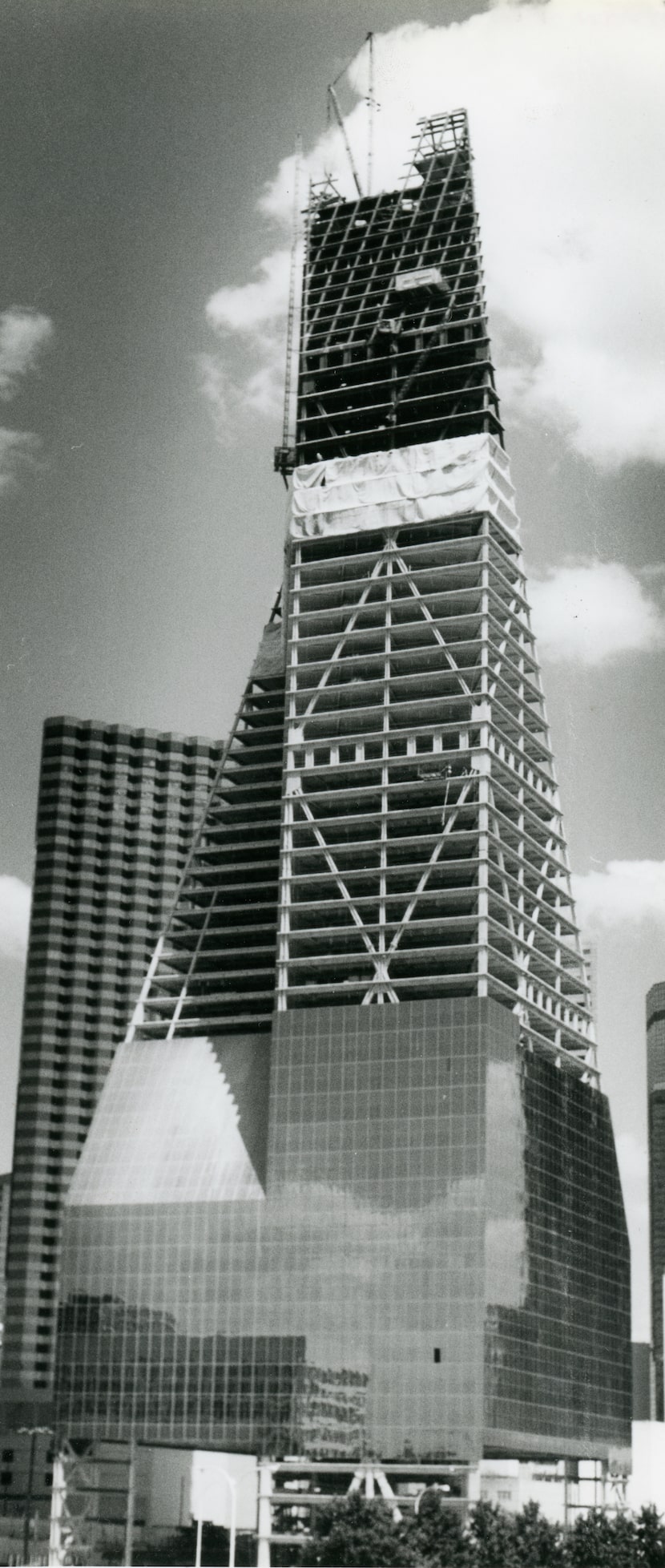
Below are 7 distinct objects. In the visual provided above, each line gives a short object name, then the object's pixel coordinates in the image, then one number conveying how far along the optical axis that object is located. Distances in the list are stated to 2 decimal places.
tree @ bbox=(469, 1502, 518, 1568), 172.38
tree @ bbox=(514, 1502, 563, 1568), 175.12
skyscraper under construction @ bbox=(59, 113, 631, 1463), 199.00
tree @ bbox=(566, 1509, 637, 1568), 172.88
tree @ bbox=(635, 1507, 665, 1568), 175.75
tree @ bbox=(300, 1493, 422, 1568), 167.25
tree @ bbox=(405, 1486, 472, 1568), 169.50
